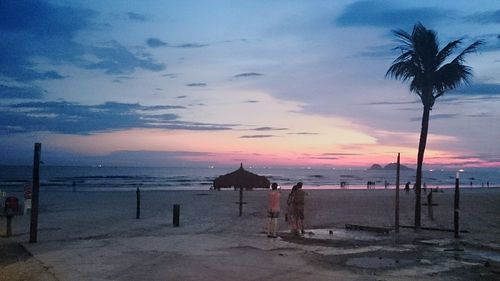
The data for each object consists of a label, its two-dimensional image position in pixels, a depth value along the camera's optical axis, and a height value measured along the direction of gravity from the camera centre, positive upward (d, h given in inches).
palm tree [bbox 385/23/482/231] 788.0 +172.0
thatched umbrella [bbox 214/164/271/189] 1105.4 -16.4
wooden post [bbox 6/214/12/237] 647.1 -82.0
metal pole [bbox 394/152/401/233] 706.6 -42.2
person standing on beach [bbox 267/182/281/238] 652.7 -47.9
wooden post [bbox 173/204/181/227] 802.2 -70.6
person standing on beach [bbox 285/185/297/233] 691.4 -46.0
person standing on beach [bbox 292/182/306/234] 688.4 -42.2
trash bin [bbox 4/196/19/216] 912.9 -70.3
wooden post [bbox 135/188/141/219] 937.5 -74.5
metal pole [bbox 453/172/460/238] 671.1 -49.2
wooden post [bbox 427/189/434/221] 1047.1 -72.2
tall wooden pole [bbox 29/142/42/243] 575.2 -29.8
